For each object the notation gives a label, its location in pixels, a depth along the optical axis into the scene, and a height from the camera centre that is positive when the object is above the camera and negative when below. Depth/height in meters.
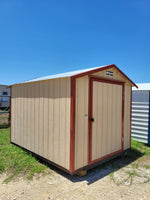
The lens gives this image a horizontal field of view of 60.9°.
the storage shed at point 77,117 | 2.27 -0.42
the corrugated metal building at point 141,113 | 4.30 -0.54
